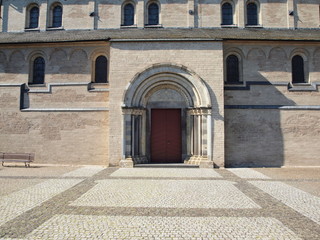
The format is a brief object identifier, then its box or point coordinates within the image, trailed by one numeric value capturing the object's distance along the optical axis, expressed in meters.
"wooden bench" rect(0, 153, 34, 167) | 11.93
